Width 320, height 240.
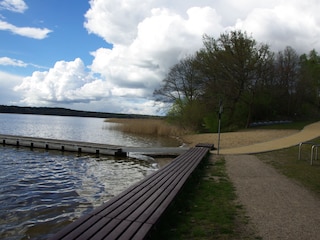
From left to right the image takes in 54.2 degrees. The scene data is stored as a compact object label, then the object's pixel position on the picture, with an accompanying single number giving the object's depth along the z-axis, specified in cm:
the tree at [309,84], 3894
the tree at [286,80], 3744
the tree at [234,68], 3030
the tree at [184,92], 3403
